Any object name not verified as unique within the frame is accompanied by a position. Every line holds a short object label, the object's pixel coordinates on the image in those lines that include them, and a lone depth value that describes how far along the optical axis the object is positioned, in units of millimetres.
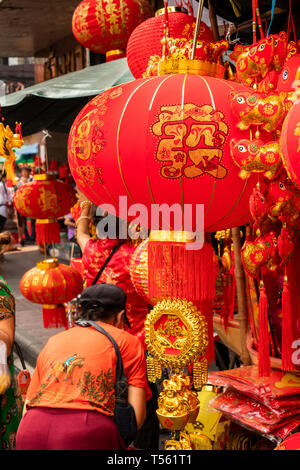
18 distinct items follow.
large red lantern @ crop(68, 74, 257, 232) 1522
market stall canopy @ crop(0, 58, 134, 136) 3508
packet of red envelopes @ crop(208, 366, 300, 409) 2268
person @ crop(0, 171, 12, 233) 9273
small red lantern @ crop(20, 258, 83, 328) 3721
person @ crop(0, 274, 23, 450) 2127
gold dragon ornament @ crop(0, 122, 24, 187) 2828
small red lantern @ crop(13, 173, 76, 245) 3808
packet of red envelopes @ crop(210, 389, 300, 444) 2242
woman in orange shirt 1846
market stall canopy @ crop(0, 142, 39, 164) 12977
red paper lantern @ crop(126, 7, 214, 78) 2391
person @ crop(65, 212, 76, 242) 7495
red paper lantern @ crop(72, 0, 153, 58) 3893
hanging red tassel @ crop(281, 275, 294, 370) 1792
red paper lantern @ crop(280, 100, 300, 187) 1112
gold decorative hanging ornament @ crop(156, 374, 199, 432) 2008
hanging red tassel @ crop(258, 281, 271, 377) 1803
